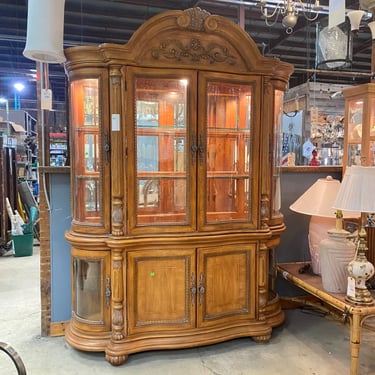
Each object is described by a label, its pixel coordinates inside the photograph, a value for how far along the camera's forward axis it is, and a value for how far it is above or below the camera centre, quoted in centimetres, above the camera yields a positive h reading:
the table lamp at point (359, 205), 216 -25
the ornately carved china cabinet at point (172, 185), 252 -17
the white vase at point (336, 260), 250 -66
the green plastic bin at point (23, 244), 556 -128
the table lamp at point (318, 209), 283 -36
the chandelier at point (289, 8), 343 +148
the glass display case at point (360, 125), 311 +33
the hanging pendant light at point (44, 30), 236 +84
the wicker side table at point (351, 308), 220 -90
